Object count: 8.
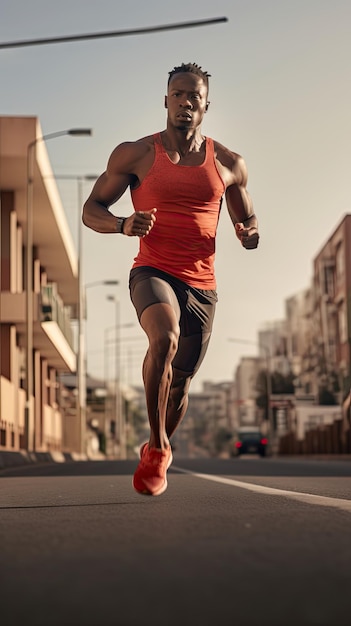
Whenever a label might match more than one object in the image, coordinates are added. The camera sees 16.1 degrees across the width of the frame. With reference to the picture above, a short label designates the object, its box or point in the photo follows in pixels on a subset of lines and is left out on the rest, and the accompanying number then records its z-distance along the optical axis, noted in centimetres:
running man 777
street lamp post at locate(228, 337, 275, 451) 8902
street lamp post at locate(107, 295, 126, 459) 9719
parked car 6956
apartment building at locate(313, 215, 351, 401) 7969
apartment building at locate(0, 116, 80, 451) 4069
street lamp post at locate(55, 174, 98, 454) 6166
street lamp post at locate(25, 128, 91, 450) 3522
